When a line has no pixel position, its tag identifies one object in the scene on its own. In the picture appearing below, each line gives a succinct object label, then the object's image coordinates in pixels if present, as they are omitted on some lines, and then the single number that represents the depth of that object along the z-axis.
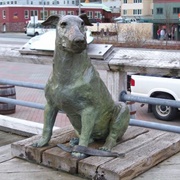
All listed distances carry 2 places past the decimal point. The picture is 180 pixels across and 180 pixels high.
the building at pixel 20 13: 68.19
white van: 48.86
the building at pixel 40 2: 77.72
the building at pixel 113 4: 87.51
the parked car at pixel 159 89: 9.64
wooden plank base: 2.68
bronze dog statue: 2.64
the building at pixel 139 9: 71.44
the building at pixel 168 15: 47.33
